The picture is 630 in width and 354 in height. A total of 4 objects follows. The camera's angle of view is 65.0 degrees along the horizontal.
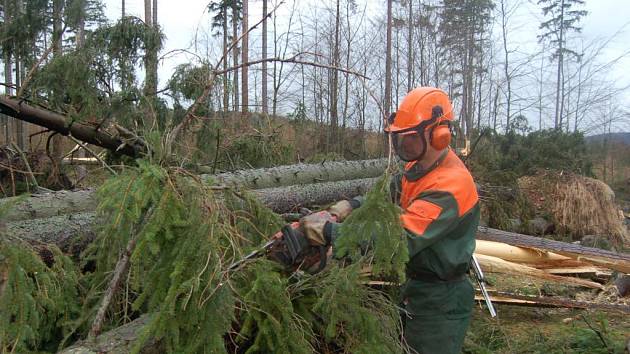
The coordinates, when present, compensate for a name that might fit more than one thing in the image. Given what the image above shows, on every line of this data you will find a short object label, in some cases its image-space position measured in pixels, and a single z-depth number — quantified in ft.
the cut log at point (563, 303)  14.67
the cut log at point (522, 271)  16.69
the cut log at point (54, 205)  12.21
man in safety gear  7.27
